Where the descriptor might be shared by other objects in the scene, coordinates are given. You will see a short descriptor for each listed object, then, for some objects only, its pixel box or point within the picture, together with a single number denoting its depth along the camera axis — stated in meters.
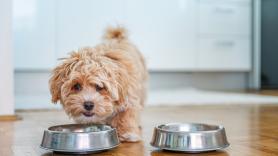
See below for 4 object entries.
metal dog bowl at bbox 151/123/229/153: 1.10
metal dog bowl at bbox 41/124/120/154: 1.08
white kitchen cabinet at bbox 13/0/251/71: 2.88
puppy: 1.22
